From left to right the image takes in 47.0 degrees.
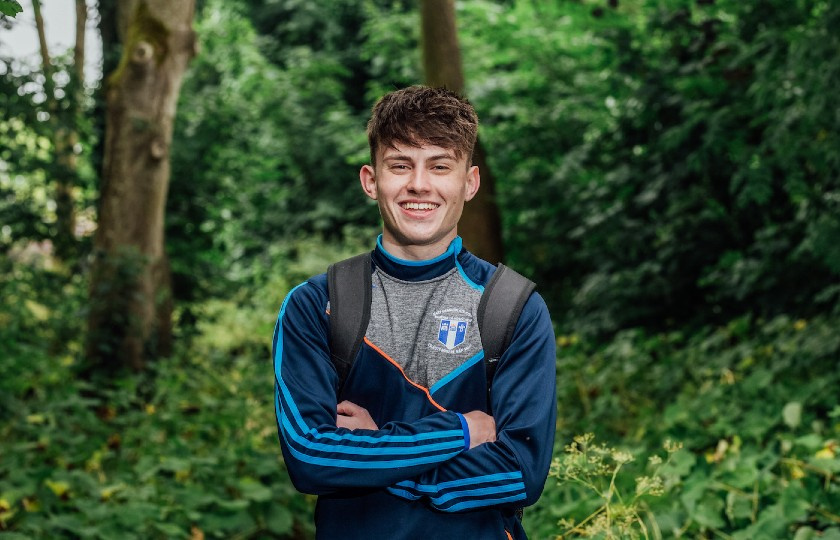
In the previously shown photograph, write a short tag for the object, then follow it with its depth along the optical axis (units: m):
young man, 2.07
